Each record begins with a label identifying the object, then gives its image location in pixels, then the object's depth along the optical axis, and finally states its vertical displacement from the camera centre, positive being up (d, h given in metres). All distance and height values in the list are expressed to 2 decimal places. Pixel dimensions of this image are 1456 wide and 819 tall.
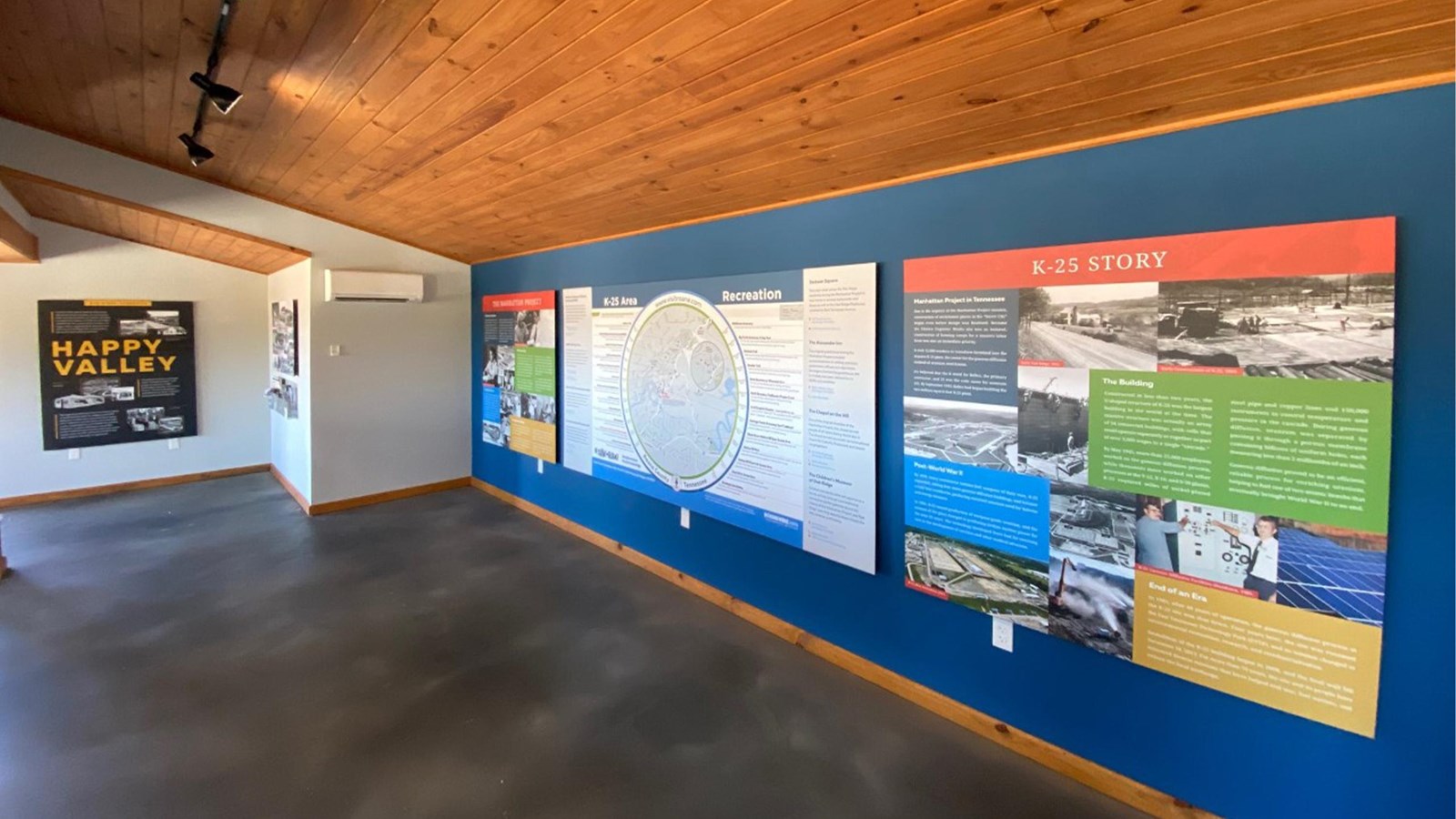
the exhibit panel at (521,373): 5.15 -0.02
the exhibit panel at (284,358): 5.91 +0.13
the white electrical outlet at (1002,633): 2.50 -1.06
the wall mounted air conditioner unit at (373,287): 5.48 +0.77
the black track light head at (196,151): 3.29 +1.20
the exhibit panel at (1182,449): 1.76 -0.25
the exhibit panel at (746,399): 2.97 -0.16
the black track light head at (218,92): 2.53 +1.15
